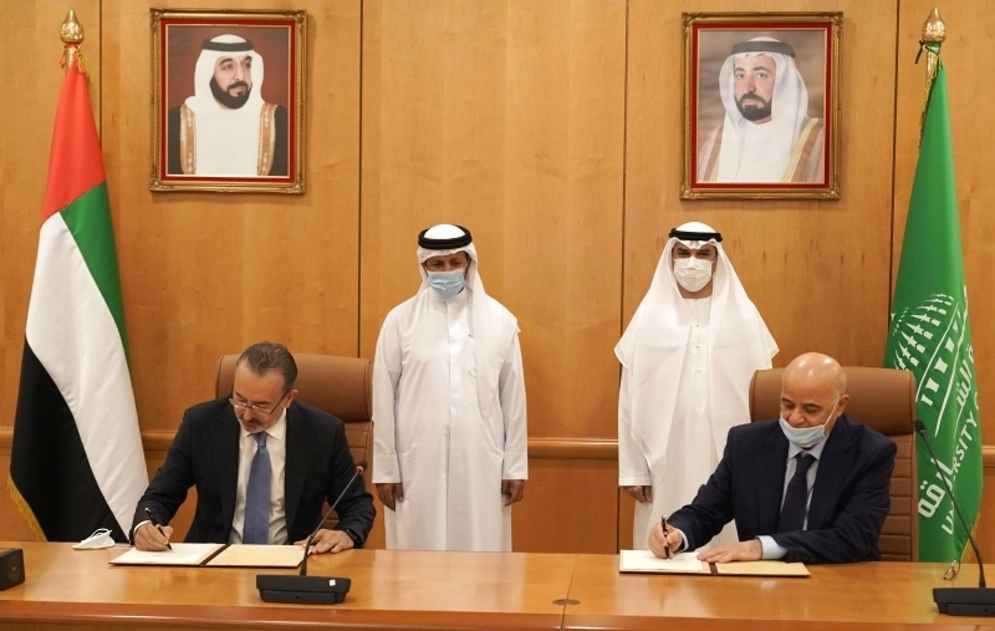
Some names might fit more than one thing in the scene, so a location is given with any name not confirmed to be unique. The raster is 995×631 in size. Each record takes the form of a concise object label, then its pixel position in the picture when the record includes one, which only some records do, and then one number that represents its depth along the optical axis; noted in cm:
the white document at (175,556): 307
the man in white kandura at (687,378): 459
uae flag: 486
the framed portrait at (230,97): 518
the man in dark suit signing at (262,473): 347
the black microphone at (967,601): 261
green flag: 454
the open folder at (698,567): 299
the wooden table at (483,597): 254
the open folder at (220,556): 306
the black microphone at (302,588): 269
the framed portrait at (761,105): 502
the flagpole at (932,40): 464
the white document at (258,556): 305
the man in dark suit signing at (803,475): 333
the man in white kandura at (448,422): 457
